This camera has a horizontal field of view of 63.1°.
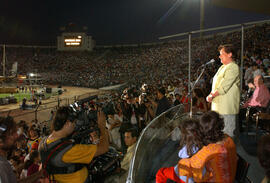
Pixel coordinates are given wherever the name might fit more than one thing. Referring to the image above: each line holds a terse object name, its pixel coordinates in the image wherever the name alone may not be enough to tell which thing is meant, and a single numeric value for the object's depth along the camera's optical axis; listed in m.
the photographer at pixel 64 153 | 1.95
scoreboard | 55.56
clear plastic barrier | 2.41
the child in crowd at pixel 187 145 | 1.79
